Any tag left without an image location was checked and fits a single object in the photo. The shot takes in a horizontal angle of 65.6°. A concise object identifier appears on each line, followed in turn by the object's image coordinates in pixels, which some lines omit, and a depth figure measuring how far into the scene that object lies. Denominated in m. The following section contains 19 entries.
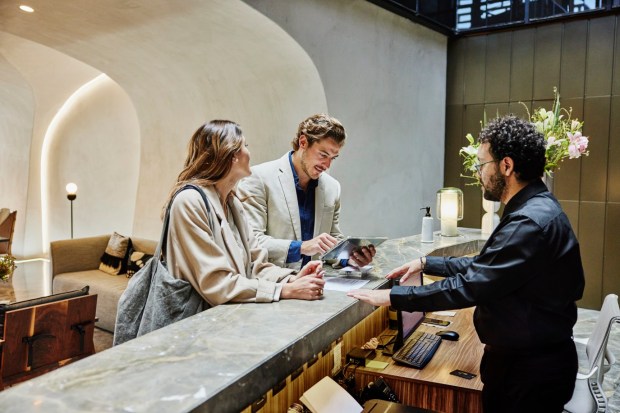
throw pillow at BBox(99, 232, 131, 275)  6.38
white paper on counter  1.87
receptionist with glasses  1.55
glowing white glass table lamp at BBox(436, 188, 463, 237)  3.94
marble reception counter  0.87
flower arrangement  3.47
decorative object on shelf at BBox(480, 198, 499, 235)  4.21
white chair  2.29
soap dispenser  3.44
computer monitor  2.04
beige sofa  5.52
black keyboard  1.91
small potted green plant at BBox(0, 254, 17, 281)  4.39
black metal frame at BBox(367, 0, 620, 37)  5.46
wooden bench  3.73
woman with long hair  1.56
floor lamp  7.52
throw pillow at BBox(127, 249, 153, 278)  6.11
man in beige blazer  2.34
